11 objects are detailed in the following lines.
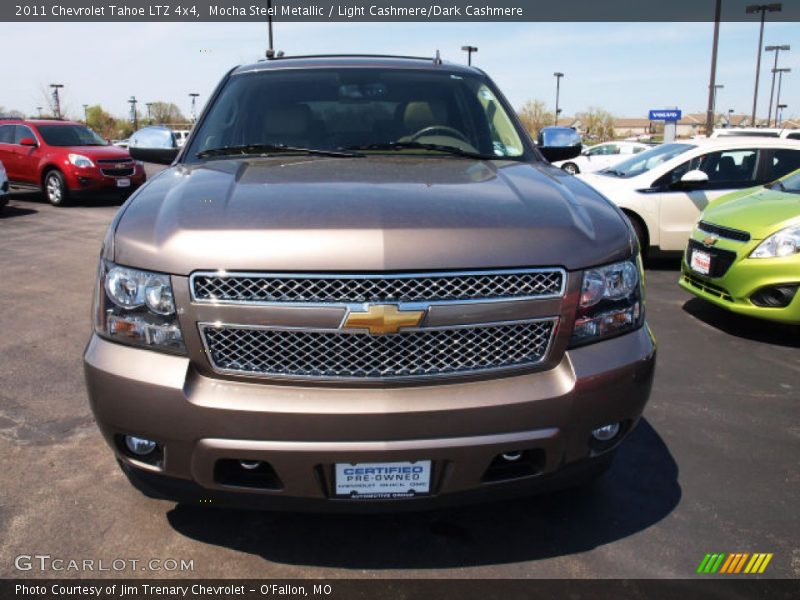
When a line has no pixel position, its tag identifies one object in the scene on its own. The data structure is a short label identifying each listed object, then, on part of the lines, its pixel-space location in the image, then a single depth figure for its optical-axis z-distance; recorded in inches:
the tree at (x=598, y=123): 3105.3
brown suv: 80.6
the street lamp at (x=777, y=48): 2030.3
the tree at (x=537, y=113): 2698.1
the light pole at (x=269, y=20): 881.5
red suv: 535.5
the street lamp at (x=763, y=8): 1438.2
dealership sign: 1269.7
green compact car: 202.1
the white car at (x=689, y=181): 312.8
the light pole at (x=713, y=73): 930.5
